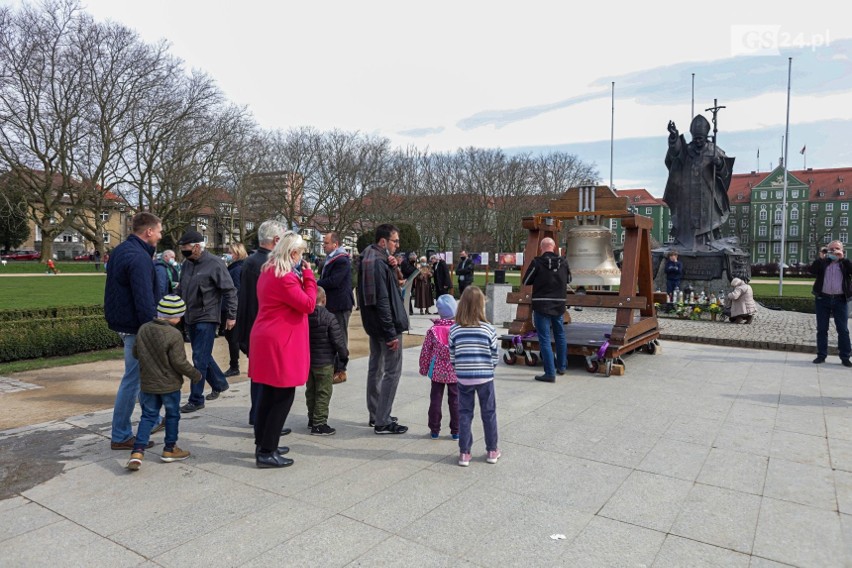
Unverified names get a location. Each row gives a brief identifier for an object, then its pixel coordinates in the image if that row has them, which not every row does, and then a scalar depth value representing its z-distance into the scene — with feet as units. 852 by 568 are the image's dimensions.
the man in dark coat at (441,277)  52.13
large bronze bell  26.18
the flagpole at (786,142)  88.02
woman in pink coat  12.85
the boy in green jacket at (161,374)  13.89
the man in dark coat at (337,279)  19.70
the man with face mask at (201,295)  19.48
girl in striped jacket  13.78
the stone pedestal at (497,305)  44.37
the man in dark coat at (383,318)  15.90
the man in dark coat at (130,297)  14.55
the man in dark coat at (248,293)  17.62
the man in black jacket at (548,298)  23.35
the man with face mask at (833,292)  27.20
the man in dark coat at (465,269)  59.31
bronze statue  64.44
